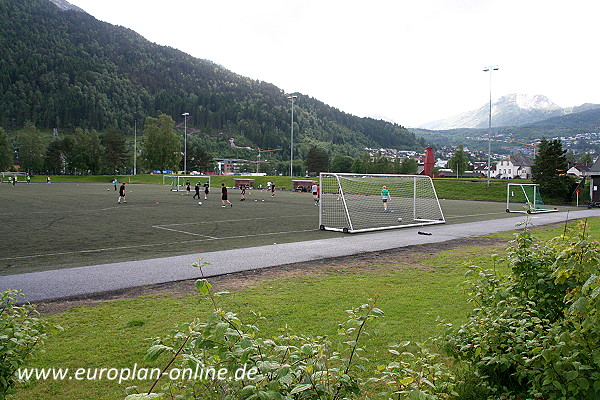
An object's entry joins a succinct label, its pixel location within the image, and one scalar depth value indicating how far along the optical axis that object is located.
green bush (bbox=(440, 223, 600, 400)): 2.51
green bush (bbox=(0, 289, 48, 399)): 2.54
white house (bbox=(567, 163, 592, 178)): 120.57
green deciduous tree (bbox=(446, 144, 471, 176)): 110.81
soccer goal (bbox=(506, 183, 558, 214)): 34.87
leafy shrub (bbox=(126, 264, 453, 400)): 2.02
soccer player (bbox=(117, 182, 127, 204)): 32.82
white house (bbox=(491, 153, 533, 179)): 139.07
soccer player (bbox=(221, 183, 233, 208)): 31.35
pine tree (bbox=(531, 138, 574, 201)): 45.25
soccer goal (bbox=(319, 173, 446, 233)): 21.81
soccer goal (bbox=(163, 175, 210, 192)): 73.53
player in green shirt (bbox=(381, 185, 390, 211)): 29.03
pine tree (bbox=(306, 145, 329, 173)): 102.38
